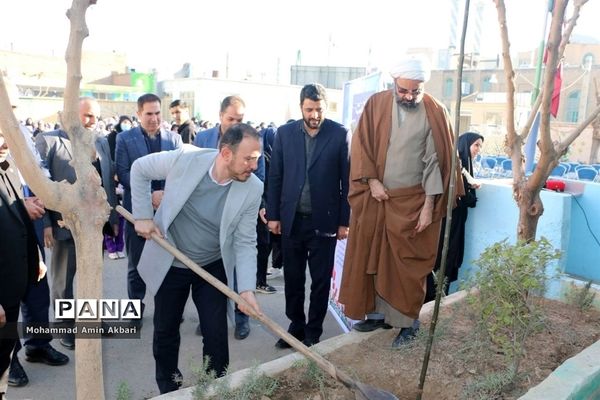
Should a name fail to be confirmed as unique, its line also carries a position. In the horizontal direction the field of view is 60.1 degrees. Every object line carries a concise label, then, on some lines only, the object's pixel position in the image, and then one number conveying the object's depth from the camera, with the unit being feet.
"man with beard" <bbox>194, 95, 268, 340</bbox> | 13.53
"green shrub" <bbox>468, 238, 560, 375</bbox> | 9.10
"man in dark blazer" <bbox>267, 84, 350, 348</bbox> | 12.20
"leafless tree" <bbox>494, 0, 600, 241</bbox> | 10.96
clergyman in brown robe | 10.47
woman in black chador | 15.98
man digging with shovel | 9.10
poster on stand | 13.44
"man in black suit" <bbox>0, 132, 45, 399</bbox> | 8.67
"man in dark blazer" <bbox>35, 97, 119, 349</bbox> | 12.25
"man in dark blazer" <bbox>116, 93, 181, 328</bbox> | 13.55
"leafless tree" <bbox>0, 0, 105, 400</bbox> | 5.56
